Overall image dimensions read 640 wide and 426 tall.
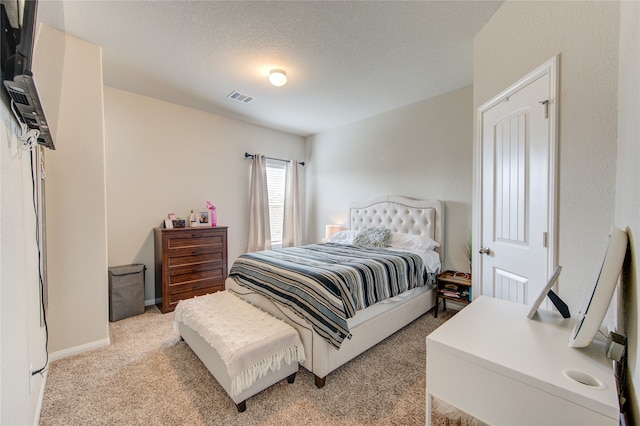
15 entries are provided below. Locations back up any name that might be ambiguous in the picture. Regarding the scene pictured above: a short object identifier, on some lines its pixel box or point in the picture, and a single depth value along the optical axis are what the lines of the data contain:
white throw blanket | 1.59
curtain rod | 4.41
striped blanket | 1.89
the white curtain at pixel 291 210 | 5.01
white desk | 0.75
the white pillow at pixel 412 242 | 3.26
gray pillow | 3.48
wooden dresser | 3.20
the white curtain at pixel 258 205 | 4.46
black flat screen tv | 0.85
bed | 1.89
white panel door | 1.57
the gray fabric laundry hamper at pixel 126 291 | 2.94
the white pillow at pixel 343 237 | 3.99
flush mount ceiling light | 2.75
